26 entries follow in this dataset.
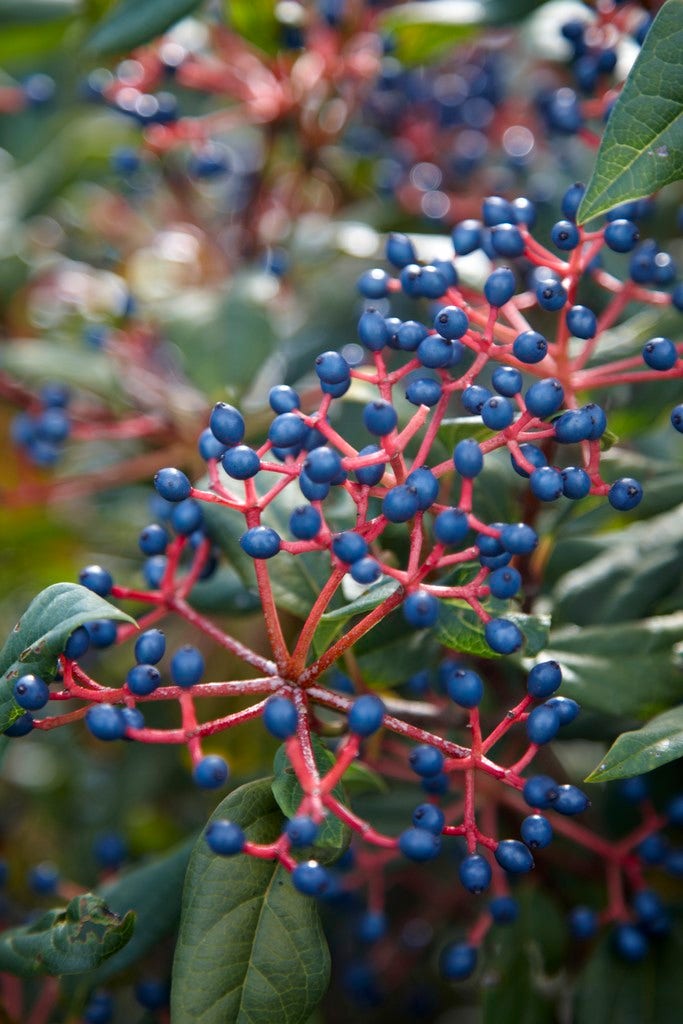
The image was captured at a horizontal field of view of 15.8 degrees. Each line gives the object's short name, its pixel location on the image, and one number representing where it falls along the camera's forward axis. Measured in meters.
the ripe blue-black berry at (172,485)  0.35
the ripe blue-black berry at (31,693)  0.34
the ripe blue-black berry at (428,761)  0.35
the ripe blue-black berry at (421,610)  0.34
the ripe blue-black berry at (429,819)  0.34
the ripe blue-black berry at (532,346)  0.35
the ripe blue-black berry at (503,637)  0.35
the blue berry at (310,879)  0.33
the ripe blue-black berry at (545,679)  0.35
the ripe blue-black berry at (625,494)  0.36
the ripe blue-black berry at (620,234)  0.37
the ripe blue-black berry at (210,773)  0.34
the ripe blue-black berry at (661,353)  0.36
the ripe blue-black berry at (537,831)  0.35
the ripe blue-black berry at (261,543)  0.35
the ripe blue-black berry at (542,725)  0.35
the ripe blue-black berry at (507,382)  0.36
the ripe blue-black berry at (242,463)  0.35
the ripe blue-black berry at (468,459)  0.35
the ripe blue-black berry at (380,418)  0.34
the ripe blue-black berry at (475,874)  0.35
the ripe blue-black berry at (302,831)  0.33
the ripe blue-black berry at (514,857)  0.34
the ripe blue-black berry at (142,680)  0.35
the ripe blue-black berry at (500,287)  0.36
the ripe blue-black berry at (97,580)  0.37
